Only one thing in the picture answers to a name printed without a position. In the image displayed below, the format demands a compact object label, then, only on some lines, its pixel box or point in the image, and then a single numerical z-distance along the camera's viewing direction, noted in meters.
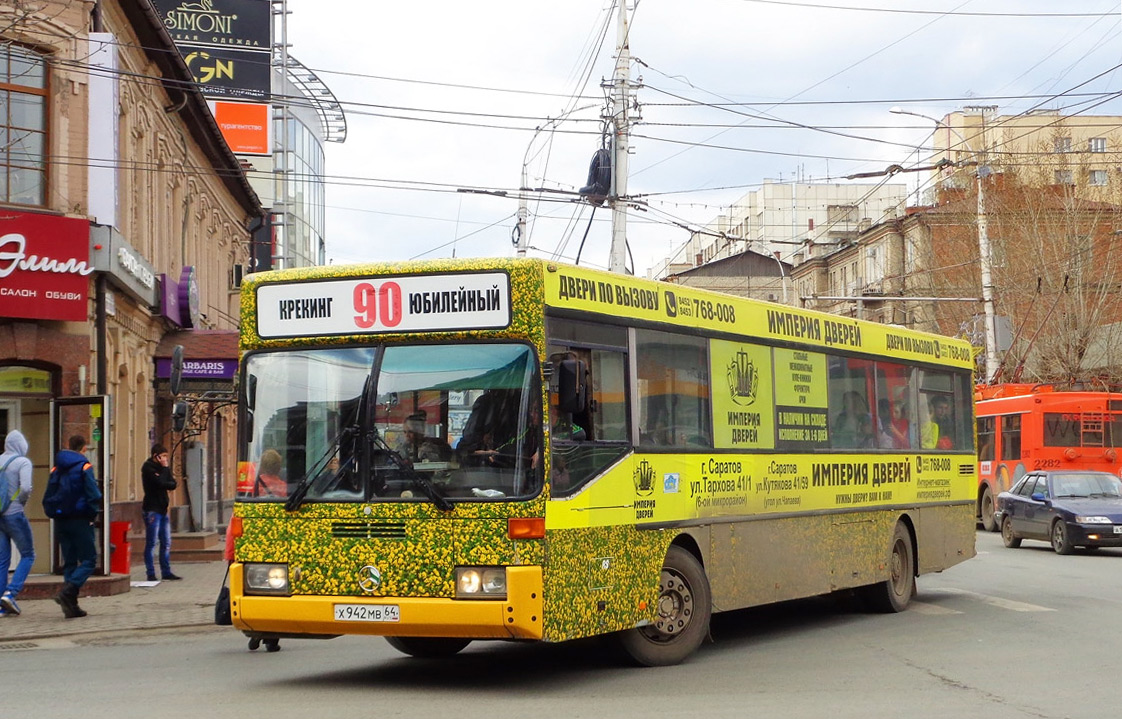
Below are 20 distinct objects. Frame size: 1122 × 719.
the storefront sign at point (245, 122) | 43.75
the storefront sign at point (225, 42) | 40.22
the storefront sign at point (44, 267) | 19.77
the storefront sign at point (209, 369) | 25.95
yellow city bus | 9.84
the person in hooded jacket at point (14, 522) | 16.22
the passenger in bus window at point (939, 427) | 16.97
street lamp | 41.03
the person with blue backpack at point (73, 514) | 16.02
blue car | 25.08
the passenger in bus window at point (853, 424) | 14.68
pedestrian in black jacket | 20.61
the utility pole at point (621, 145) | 27.30
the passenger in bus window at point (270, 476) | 10.36
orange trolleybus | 33.09
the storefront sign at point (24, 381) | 20.70
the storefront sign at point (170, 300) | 27.11
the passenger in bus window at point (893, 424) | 15.73
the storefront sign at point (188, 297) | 29.00
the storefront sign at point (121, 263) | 21.31
